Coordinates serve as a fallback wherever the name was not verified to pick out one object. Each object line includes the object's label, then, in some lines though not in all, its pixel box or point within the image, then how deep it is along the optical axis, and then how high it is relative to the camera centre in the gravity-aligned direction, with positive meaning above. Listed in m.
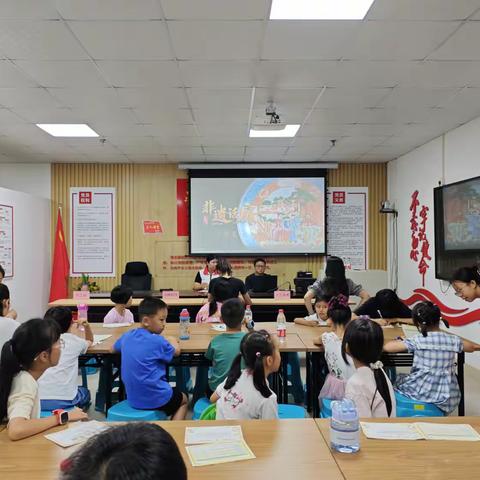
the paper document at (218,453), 1.44 -0.73
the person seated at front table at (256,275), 6.48 -0.49
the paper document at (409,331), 3.29 -0.69
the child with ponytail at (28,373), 1.67 -0.53
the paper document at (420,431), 1.60 -0.73
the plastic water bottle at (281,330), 3.46 -0.72
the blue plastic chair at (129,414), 2.47 -1.00
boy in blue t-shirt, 2.61 -0.76
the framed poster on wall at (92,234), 7.48 +0.15
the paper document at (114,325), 3.97 -0.77
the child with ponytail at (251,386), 1.93 -0.66
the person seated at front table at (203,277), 6.59 -0.57
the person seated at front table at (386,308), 4.10 -0.64
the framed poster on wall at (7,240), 5.97 +0.05
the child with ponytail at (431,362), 2.71 -0.78
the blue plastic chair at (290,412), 2.31 -0.93
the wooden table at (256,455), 1.36 -0.73
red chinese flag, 7.19 -0.44
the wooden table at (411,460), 1.35 -0.73
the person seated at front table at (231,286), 4.12 -0.43
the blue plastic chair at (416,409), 2.67 -1.04
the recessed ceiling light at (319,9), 2.59 +1.43
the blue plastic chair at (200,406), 2.53 -1.00
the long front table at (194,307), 5.05 -0.77
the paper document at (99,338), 3.34 -0.77
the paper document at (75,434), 1.58 -0.73
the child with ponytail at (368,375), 1.95 -0.62
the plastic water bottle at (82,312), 3.96 -0.64
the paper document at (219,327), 3.71 -0.75
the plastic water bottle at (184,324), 3.52 -0.68
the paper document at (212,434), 1.58 -0.72
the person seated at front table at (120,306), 3.99 -0.61
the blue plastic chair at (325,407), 2.61 -1.02
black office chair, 7.09 -0.57
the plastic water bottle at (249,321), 3.75 -0.70
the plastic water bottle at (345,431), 1.49 -0.66
